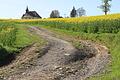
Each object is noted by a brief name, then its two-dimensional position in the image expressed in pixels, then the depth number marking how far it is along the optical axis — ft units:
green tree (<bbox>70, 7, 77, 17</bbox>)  335.49
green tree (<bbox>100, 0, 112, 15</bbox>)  282.51
